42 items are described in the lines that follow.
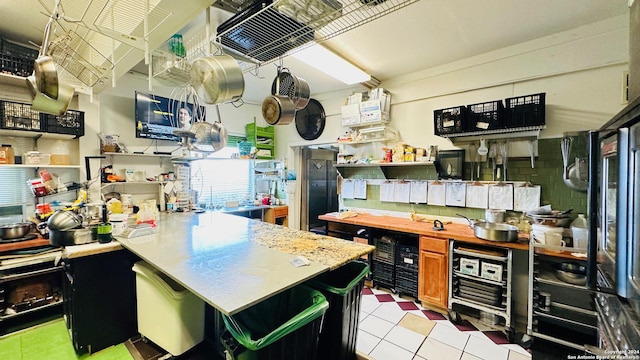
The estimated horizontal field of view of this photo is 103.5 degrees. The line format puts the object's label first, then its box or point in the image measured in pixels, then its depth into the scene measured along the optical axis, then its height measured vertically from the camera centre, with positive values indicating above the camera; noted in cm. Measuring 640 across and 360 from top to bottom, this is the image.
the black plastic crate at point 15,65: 221 +101
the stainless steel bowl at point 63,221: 184 -33
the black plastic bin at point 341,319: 149 -89
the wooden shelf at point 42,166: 231 +11
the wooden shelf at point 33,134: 236 +43
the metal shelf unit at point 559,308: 195 -105
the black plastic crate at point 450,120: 265 +59
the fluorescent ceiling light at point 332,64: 260 +126
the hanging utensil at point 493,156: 279 +20
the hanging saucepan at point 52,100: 149 +49
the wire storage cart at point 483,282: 225 -101
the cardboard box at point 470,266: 237 -87
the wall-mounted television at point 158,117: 321 +79
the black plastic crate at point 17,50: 234 +123
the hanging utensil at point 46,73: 129 +54
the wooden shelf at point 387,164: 303 +14
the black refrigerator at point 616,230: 88 -23
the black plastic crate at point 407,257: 283 -94
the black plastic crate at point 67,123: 248 +55
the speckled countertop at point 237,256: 118 -52
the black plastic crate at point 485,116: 244 +58
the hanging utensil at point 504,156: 271 +20
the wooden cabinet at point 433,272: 254 -101
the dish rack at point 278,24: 145 +97
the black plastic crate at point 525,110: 226 +59
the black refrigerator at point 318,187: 491 -26
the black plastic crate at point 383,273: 303 -121
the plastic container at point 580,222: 220 -42
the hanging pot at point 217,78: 158 +62
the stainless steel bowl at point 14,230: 219 -48
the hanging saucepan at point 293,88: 224 +79
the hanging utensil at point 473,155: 294 +22
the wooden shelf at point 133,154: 299 +28
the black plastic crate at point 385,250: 301 -91
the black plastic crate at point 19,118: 226 +55
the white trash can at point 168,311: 165 -92
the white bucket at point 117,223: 211 -40
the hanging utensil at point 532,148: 256 +27
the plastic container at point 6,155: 231 +20
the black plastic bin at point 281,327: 108 -76
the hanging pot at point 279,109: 207 +55
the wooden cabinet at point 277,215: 456 -73
